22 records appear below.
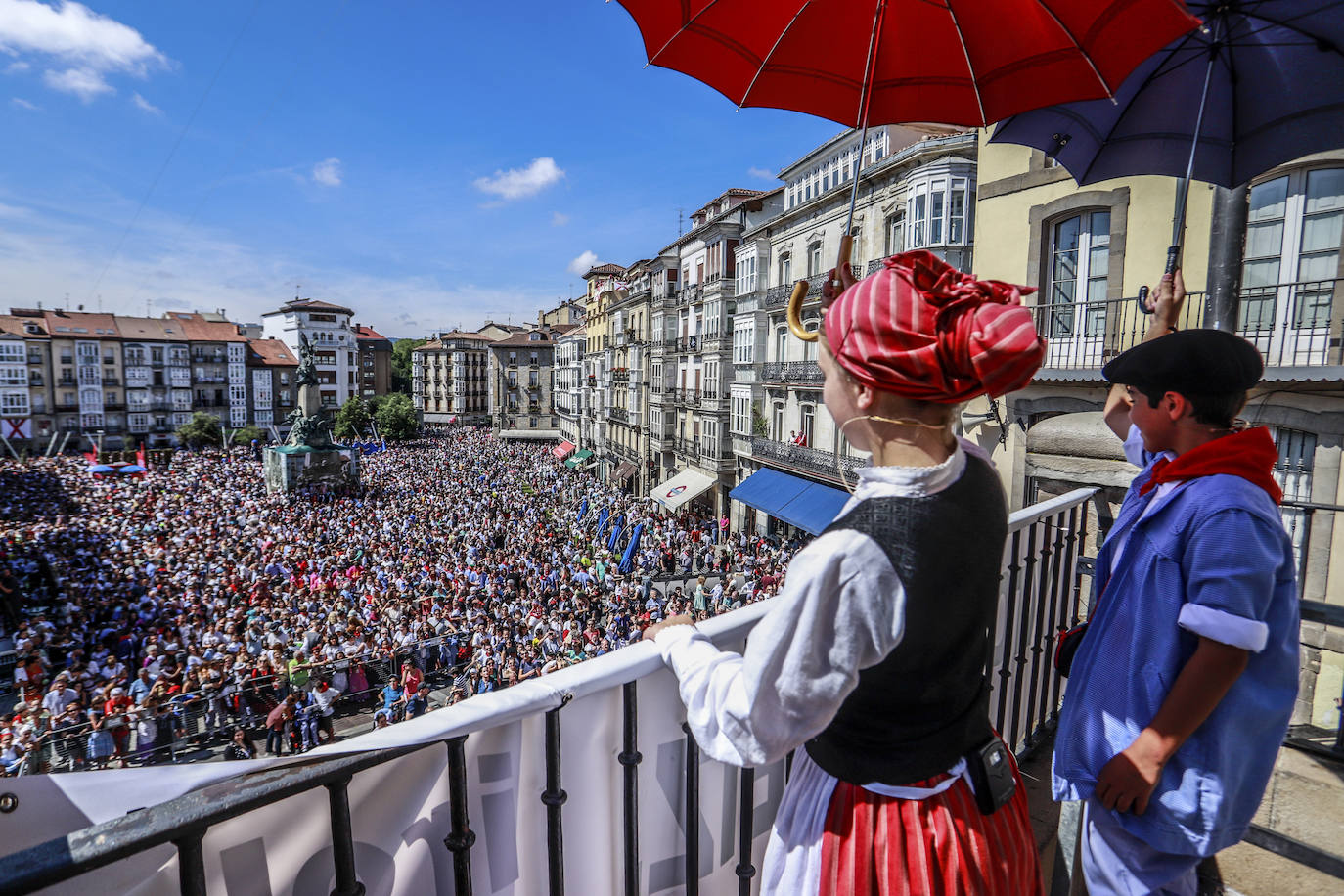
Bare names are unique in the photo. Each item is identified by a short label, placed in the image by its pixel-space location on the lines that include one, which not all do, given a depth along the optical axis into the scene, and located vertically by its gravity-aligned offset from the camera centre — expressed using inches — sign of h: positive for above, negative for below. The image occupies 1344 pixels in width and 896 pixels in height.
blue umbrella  113.2 +51.4
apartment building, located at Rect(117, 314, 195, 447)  2581.2 -49.6
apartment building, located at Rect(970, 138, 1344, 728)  320.8 +42.4
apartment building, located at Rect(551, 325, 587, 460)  2380.7 -42.2
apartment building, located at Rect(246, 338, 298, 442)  2876.5 -73.1
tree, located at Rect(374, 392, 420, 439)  2709.2 -192.6
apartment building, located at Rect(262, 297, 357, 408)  3302.2 +141.5
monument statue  1190.9 -150.7
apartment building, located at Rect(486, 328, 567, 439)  3100.4 -52.2
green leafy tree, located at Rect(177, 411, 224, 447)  2358.5 -220.9
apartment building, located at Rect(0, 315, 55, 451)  2322.8 -53.3
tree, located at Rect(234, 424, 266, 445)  2396.7 -232.3
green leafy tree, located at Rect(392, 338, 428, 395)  4126.5 +40.1
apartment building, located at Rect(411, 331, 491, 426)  3558.1 -33.3
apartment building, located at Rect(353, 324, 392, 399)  3580.2 +36.9
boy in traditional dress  63.1 -24.6
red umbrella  98.4 +49.6
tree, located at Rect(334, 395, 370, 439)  2544.3 -184.8
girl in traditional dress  49.1 -18.6
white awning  1176.8 -194.7
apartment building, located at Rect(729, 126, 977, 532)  695.7 +149.0
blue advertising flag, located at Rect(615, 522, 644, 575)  799.1 -207.7
